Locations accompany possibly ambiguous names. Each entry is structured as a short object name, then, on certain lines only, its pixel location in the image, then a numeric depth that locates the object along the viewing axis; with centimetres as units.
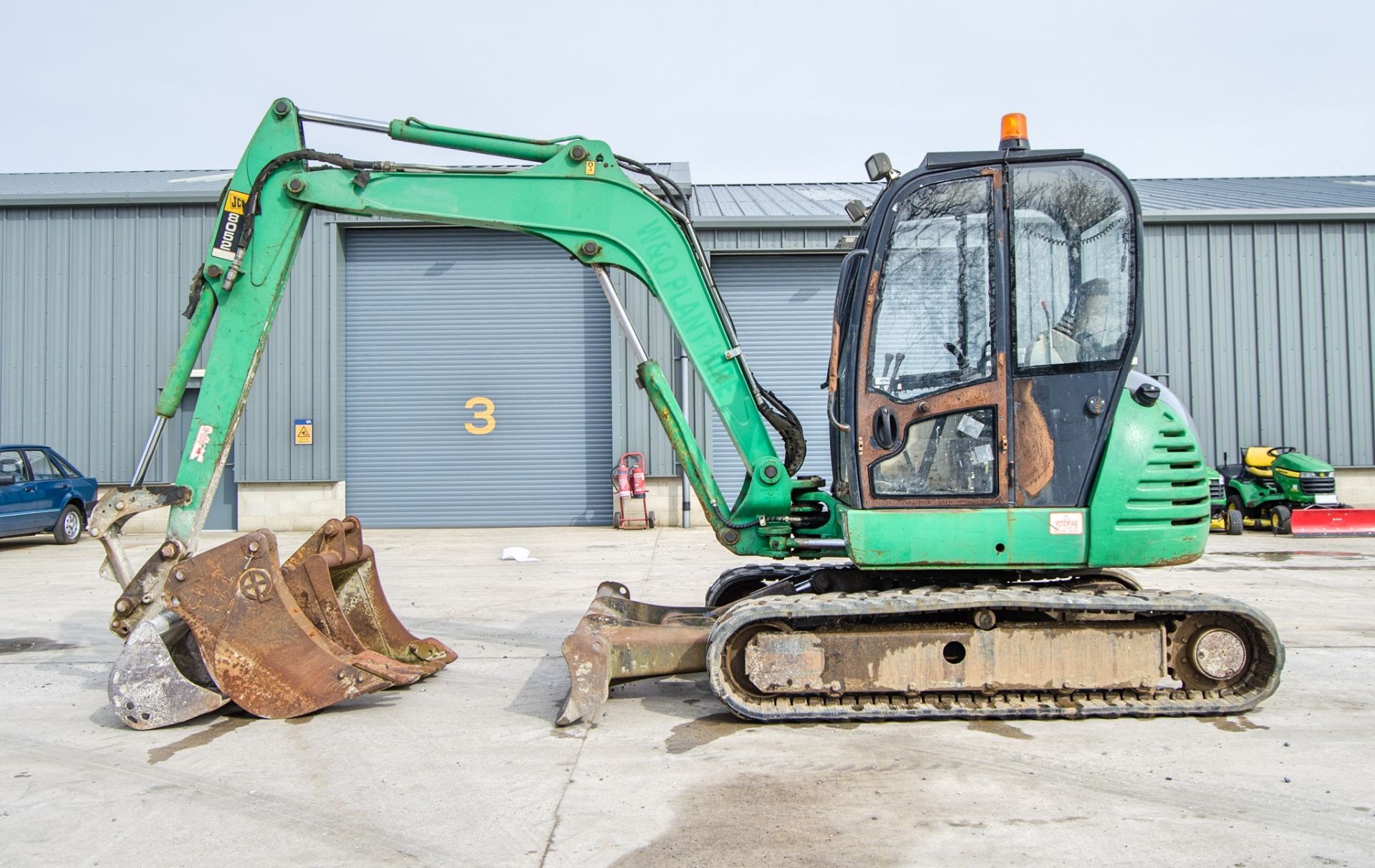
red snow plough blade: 1588
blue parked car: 1521
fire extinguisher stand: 1770
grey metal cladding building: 1814
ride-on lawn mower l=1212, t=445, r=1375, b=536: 1591
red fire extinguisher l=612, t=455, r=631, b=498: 1767
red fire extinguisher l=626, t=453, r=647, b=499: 1773
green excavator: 545
